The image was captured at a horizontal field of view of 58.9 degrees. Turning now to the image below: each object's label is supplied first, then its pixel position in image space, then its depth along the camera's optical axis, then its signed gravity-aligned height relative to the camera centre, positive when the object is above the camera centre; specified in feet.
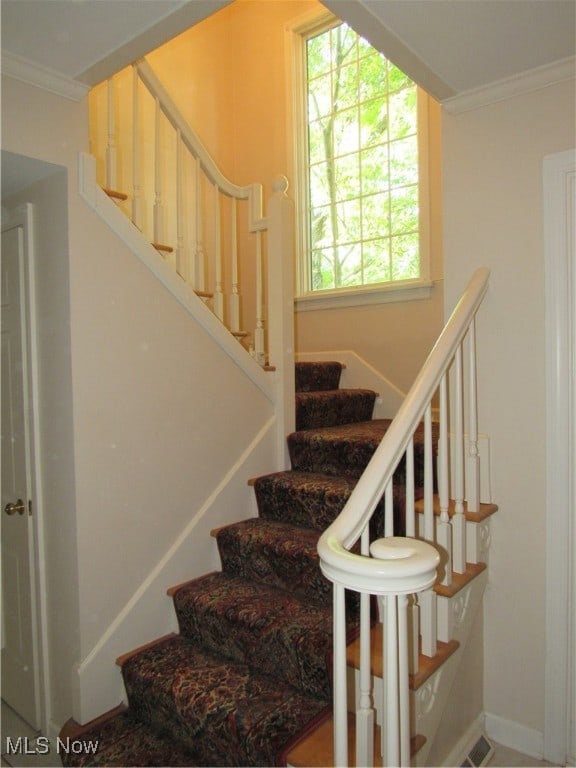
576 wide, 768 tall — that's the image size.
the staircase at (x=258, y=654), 5.33 -3.36
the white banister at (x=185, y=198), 7.64 +3.26
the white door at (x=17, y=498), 7.11 -1.68
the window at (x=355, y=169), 11.30 +4.86
